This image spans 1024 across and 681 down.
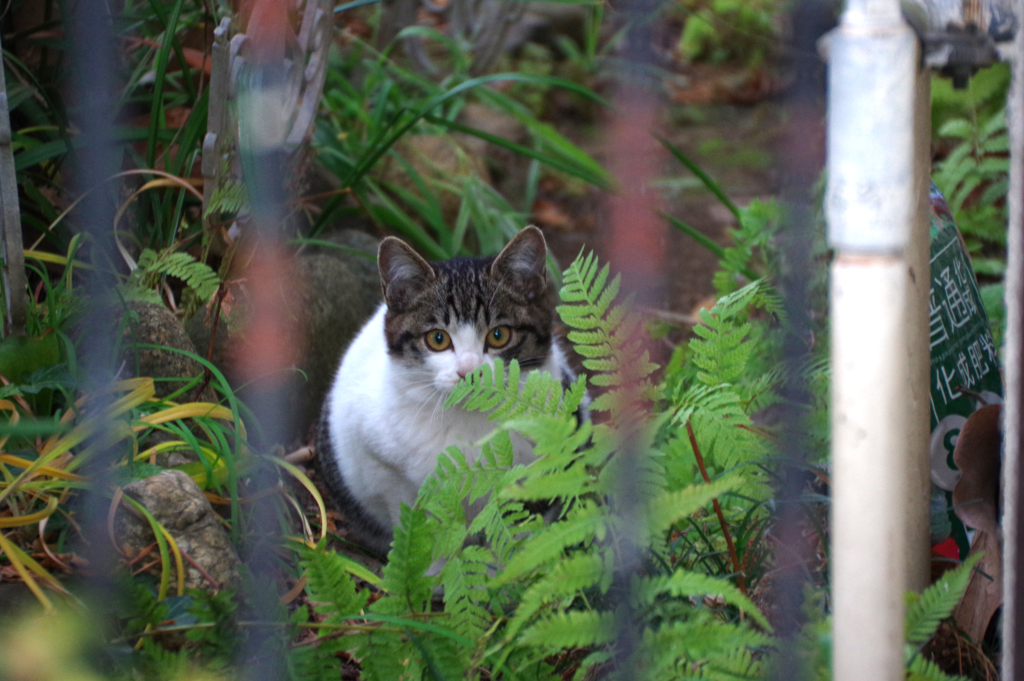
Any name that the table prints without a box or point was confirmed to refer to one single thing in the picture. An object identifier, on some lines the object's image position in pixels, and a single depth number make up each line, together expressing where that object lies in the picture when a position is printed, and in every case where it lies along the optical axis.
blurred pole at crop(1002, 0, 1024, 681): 4.73
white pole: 4.17
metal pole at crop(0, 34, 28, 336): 5.06
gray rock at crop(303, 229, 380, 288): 5.35
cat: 5.17
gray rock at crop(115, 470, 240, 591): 5.05
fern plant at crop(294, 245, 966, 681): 4.96
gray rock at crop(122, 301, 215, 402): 5.15
